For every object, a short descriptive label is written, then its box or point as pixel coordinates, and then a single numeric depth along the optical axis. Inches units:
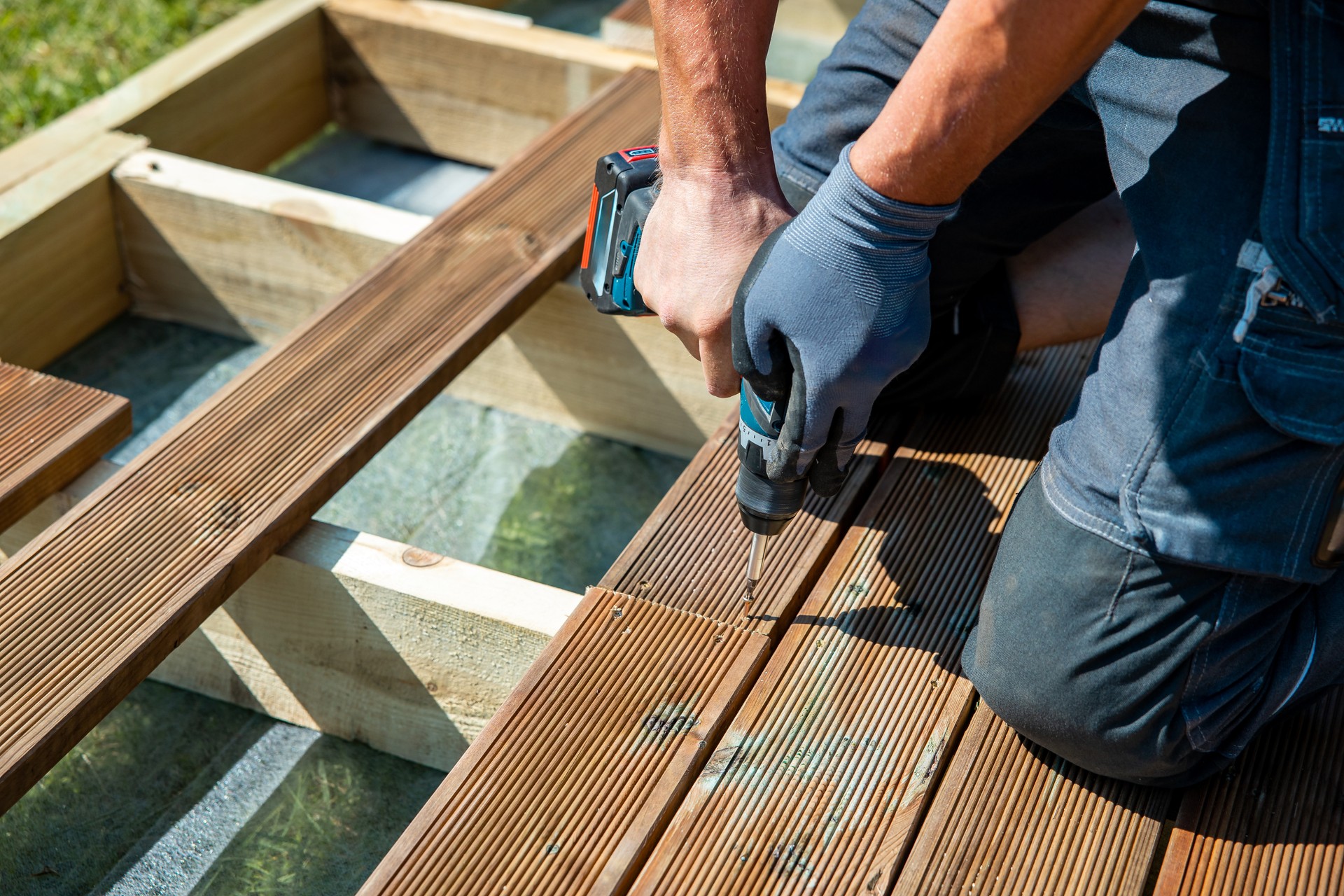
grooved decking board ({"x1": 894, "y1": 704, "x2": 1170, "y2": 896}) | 50.0
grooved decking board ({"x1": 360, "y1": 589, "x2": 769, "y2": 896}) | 48.9
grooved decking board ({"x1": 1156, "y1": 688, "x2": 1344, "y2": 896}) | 50.1
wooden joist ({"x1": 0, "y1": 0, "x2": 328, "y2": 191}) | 95.6
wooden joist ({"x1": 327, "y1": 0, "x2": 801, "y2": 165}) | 110.3
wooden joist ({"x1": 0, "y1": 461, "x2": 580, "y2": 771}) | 61.3
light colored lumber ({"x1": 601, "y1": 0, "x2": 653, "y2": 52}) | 111.9
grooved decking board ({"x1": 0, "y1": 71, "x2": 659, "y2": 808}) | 55.4
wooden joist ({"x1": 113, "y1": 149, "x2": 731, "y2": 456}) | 87.7
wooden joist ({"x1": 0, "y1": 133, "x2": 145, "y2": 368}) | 85.7
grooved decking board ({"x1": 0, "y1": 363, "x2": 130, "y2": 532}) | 65.4
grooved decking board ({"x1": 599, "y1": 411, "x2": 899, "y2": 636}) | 61.3
